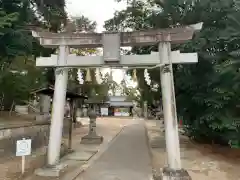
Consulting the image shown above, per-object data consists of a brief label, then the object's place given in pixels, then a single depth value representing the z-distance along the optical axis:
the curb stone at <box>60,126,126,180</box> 4.86
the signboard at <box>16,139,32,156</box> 4.63
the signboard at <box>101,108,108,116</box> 37.86
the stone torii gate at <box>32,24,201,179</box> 4.83
